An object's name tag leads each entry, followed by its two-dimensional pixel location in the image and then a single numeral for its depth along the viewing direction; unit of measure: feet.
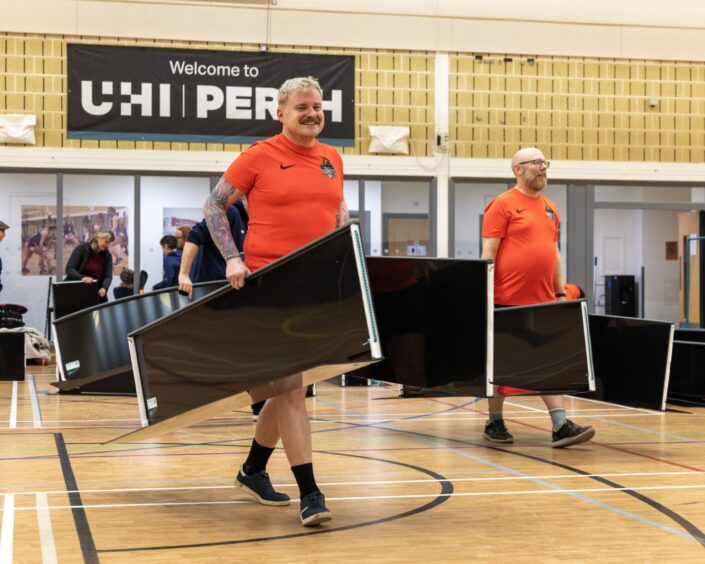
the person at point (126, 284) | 48.39
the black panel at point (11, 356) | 37.63
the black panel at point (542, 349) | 19.92
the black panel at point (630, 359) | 20.70
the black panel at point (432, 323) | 15.28
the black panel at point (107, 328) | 21.02
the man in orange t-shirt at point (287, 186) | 13.82
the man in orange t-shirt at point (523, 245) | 20.58
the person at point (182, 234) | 31.37
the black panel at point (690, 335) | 32.55
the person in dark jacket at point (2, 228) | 35.76
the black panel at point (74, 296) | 32.60
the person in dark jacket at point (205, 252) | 21.70
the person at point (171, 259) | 34.27
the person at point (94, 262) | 37.70
